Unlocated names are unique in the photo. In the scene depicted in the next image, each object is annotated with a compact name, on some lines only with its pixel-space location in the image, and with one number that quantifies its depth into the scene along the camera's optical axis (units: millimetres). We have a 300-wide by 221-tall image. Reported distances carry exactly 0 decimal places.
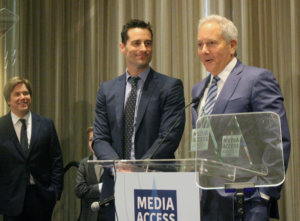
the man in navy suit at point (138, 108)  3119
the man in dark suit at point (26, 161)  4559
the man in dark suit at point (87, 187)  4805
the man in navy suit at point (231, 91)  2238
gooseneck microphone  2668
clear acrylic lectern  2000
